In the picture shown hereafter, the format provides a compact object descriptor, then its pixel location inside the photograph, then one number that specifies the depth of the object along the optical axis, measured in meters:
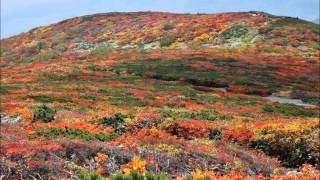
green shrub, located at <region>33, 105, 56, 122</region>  25.95
